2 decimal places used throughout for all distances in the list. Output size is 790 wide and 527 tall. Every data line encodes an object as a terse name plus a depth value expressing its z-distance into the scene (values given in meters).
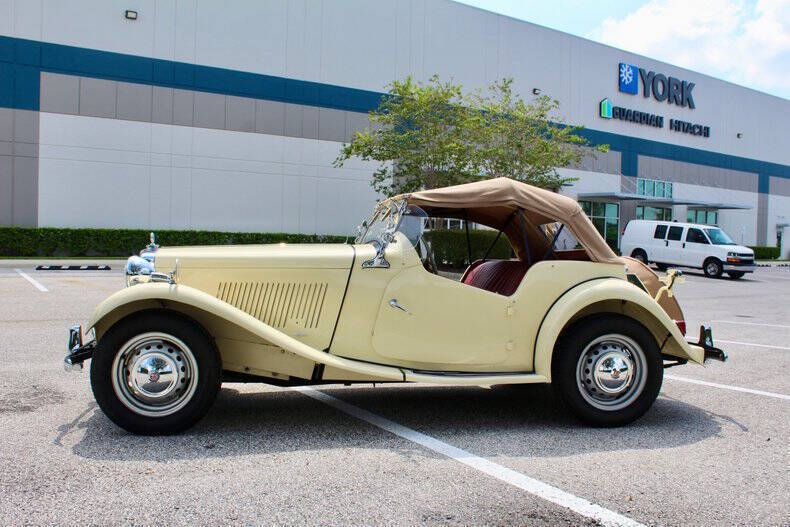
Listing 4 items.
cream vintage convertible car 4.06
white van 23.50
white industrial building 23.64
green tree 24.77
